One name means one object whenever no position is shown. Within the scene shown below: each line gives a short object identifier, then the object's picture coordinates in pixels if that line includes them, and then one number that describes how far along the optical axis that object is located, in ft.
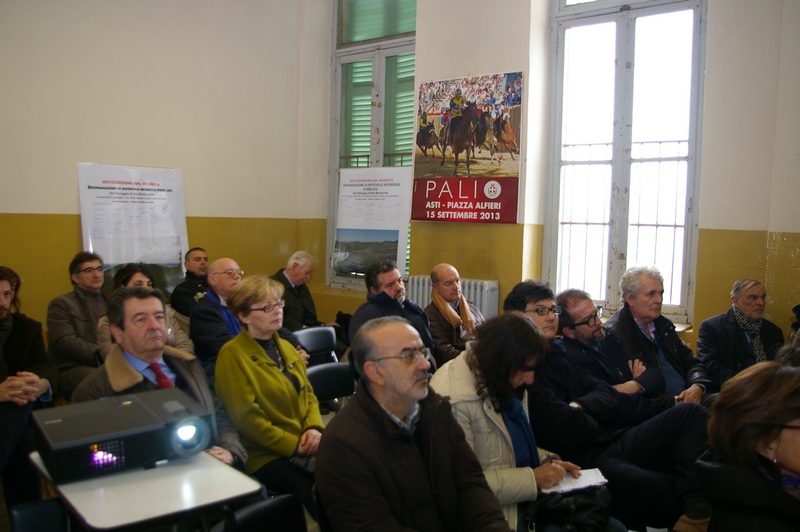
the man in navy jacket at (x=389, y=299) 12.70
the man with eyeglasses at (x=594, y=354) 9.63
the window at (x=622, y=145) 15.28
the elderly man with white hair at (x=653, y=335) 11.02
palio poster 16.05
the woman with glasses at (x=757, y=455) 5.13
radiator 16.20
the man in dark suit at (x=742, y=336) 12.09
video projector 5.03
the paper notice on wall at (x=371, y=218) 18.44
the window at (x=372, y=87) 19.54
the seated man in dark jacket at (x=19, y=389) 8.48
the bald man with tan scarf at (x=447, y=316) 13.02
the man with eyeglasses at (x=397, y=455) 5.53
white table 4.65
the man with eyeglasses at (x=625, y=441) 7.51
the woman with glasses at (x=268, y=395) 7.93
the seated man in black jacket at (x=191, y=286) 14.62
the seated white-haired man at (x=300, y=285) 16.81
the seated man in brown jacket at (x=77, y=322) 10.74
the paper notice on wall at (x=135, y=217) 14.85
